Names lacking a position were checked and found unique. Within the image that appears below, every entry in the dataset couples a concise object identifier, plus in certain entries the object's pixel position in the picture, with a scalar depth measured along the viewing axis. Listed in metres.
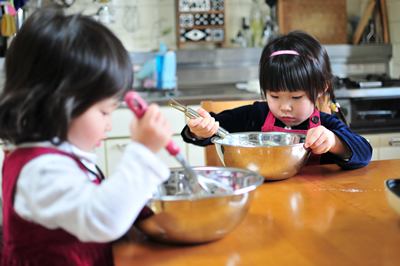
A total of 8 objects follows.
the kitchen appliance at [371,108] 2.17
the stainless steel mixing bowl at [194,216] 0.55
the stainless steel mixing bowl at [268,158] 0.86
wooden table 0.54
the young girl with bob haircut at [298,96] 1.00
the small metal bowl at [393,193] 0.61
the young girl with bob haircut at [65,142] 0.51
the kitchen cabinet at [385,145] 2.16
